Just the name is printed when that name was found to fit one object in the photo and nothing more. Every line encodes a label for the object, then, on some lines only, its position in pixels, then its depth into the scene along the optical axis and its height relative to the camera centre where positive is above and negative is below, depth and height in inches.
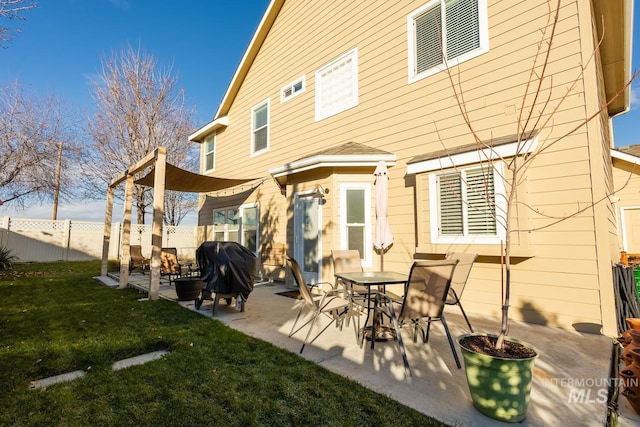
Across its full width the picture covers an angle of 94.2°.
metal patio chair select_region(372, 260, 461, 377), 119.0 -22.8
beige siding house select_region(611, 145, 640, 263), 350.6 +36.2
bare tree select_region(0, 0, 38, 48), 192.9 +149.3
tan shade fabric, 311.7 +64.6
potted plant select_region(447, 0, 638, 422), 84.6 -38.9
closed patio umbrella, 223.3 +19.8
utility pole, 666.5 +109.0
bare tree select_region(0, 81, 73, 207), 559.2 +181.6
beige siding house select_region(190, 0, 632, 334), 173.0 +76.6
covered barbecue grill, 200.2 -25.0
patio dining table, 139.7 -21.7
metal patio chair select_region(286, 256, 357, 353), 140.8 -32.3
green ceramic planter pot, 84.4 -42.8
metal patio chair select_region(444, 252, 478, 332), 162.4 -21.2
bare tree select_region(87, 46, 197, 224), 638.5 +271.3
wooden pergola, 243.0 +51.2
